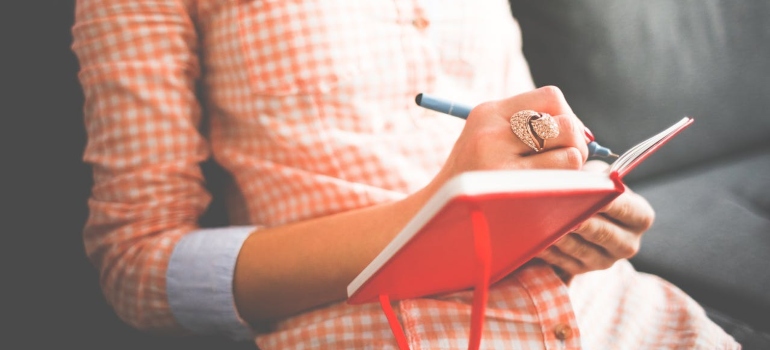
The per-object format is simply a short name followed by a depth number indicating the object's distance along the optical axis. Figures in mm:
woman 636
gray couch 965
